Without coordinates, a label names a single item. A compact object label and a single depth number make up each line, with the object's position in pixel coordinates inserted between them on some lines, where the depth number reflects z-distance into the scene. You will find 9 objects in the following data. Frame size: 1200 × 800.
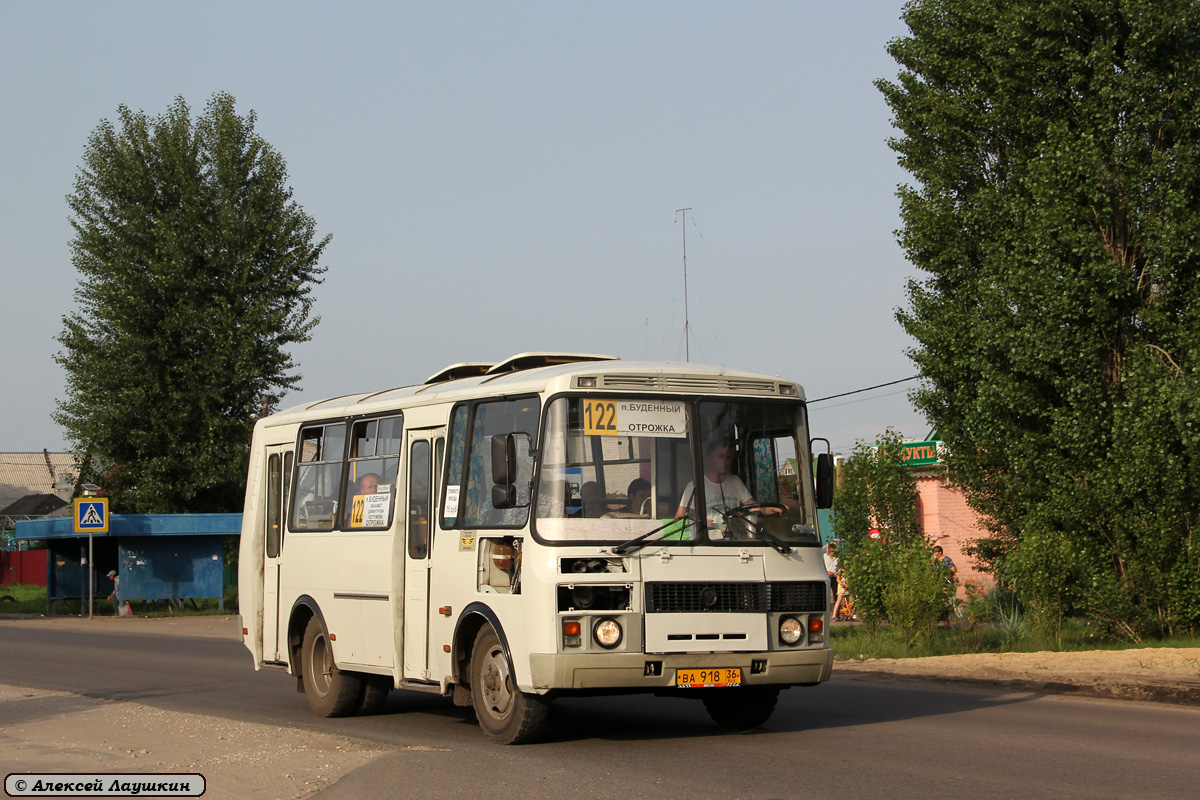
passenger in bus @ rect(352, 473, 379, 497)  12.52
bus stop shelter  37.56
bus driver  10.23
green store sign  34.84
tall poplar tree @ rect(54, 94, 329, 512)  42.06
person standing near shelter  37.91
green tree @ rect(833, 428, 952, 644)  18.78
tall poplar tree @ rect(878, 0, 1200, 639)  20.12
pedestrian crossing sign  34.38
